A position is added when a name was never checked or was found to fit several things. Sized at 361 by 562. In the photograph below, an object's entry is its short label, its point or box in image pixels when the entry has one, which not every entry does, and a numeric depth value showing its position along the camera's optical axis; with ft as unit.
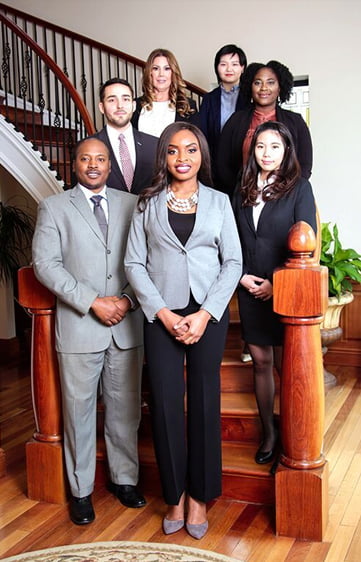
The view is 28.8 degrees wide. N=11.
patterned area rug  8.91
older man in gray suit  9.74
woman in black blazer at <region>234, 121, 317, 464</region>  9.73
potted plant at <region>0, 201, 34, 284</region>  20.02
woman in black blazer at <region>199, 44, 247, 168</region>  13.24
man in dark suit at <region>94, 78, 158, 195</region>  10.91
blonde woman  12.11
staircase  19.57
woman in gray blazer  9.12
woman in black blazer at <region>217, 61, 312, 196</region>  11.50
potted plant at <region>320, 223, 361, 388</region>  16.89
